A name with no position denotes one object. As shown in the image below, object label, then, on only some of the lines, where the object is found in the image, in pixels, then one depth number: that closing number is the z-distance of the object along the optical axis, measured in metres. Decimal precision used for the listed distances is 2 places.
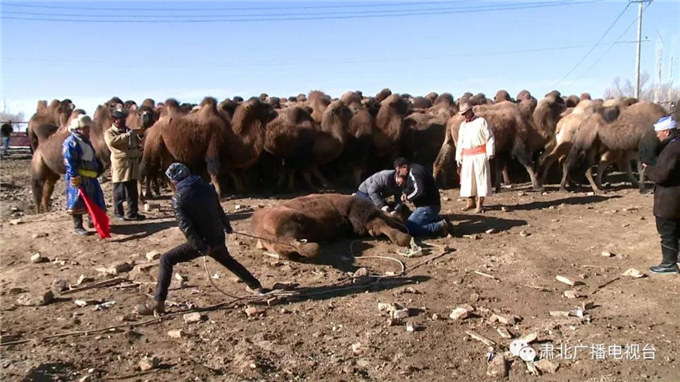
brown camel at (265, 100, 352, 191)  12.39
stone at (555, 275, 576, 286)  6.09
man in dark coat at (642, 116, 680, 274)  6.08
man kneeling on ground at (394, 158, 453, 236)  8.09
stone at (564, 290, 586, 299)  5.73
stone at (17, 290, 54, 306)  5.86
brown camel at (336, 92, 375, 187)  13.23
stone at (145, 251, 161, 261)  7.25
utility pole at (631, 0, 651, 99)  31.17
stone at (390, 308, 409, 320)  5.23
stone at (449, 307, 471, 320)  5.28
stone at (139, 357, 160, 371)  4.40
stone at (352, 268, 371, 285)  6.32
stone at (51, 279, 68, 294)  6.24
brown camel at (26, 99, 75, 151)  16.09
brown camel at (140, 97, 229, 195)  11.44
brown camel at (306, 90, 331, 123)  14.26
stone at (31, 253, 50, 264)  7.36
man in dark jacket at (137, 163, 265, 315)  5.47
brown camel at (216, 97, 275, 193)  11.80
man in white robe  9.39
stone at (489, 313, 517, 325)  5.14
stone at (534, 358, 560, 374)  4.38
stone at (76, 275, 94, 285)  6.45
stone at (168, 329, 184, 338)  4.99
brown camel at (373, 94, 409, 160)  13.34
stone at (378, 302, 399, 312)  5.44
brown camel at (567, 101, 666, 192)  11.53
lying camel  7.06
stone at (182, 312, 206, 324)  5.32
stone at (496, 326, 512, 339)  4.88
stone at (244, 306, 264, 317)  5.46
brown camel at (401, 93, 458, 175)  13.86
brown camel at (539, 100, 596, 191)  12.15
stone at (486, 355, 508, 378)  4.34
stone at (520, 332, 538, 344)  4.74
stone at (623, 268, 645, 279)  6.22
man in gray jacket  8.20
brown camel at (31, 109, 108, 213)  10.80
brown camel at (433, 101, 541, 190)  12.02
